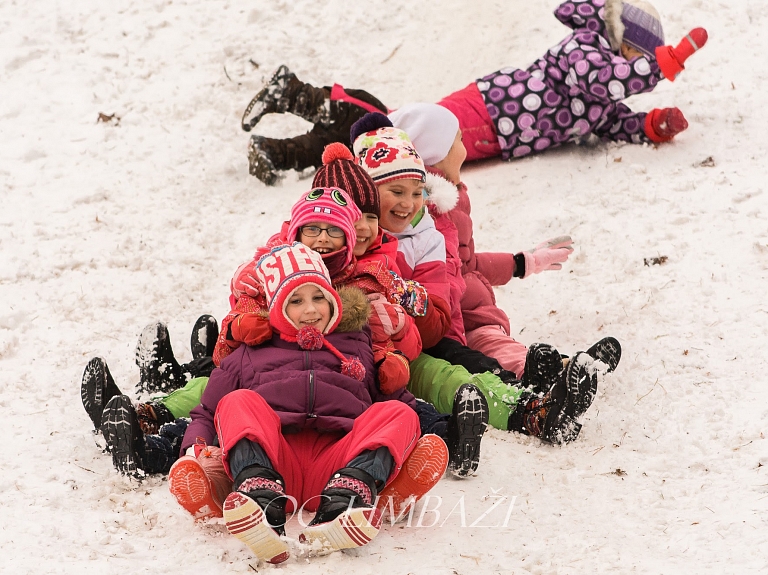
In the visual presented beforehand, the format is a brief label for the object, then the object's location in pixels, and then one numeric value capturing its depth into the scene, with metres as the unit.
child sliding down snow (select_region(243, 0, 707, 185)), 12.50
